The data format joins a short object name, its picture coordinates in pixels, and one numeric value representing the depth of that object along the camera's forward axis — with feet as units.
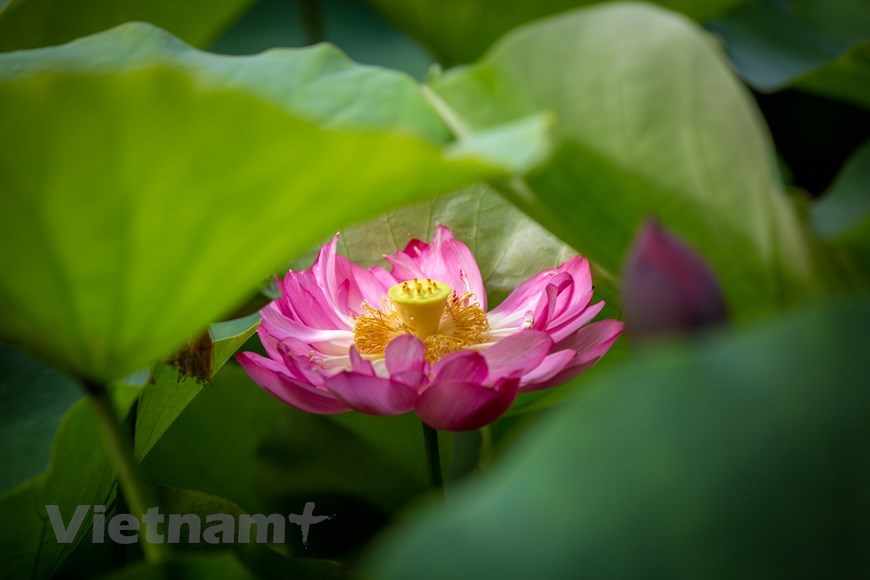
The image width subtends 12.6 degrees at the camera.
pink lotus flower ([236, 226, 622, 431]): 6.13
